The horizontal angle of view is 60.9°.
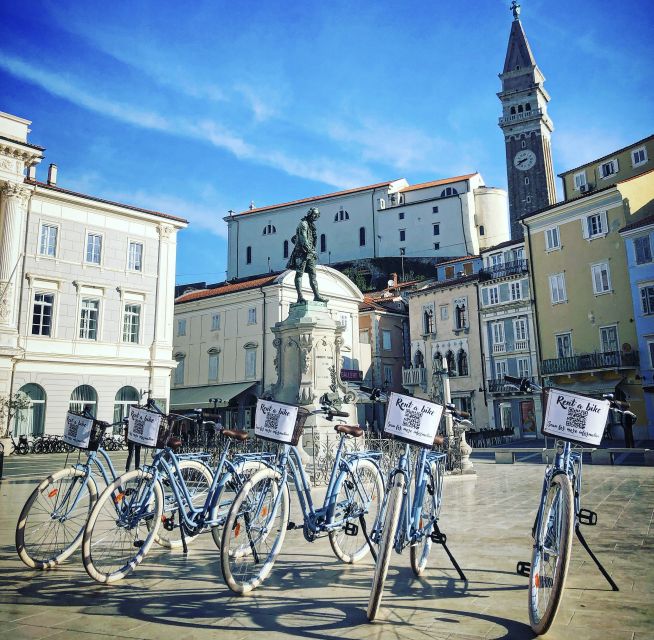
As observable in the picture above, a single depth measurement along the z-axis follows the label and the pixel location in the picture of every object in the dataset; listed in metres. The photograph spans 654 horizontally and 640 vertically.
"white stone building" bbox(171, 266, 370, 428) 39.84
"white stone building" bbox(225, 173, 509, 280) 73.00
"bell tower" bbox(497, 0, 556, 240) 76.69
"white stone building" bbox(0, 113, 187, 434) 26.44
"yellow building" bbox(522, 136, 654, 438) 32.09
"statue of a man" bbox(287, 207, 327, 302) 13.57
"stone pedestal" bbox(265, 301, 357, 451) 13.12
